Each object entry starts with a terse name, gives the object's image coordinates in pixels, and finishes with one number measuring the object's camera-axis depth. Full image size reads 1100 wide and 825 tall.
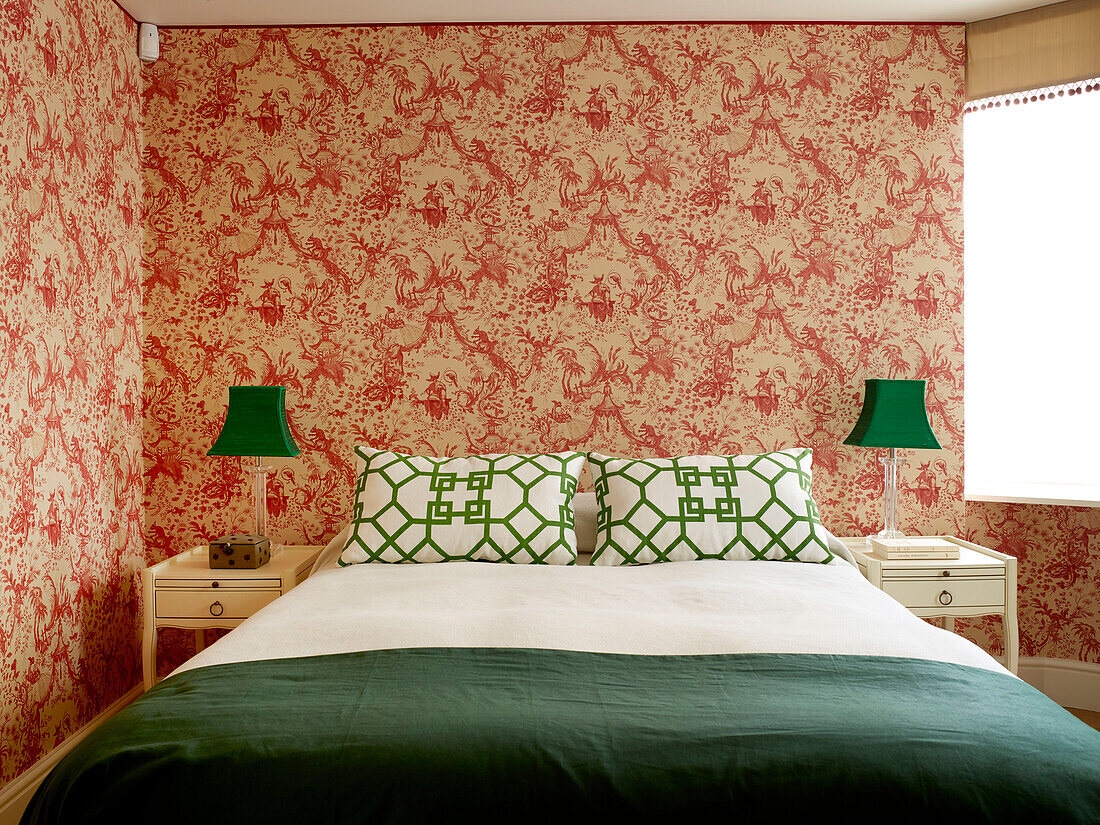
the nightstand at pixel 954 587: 2.53
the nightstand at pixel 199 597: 2.52
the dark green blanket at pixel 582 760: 1.15
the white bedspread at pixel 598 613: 1.64
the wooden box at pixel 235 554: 2.59
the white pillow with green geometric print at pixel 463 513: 2.39
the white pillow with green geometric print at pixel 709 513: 2.39
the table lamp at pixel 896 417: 2.66
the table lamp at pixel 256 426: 2.65
